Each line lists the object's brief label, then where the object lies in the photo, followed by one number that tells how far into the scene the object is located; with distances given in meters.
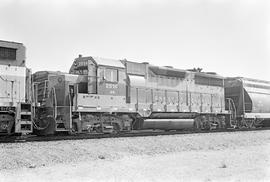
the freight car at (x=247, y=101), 21.89
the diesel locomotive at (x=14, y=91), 11.18
